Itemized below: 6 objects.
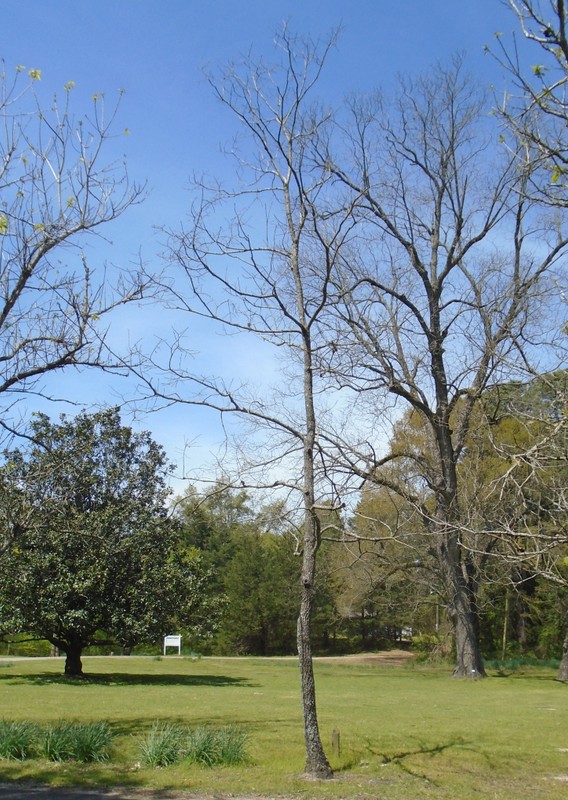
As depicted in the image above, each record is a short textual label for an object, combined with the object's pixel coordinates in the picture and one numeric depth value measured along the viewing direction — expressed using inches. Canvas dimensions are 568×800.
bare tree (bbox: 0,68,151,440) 354.6
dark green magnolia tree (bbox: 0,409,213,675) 852.0
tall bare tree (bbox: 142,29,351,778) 374.9
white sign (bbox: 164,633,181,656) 1584.8
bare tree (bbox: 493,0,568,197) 207.7
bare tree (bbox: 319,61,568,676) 794.2
